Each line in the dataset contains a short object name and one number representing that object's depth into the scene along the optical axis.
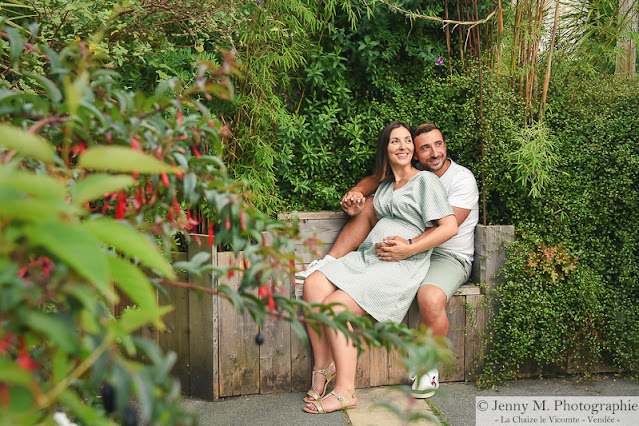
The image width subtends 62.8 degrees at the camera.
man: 2.45
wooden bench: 2.42
